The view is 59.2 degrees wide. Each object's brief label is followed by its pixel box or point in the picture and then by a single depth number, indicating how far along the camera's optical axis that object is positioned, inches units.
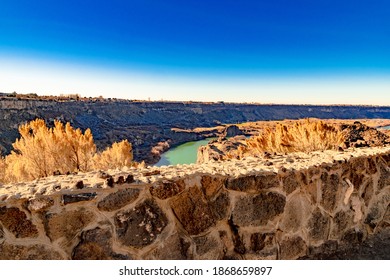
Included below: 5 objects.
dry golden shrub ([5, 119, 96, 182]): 353.4
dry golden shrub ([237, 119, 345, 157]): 294.5
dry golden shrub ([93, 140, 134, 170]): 460.9
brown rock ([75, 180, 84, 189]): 93.4
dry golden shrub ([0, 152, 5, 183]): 415.9
